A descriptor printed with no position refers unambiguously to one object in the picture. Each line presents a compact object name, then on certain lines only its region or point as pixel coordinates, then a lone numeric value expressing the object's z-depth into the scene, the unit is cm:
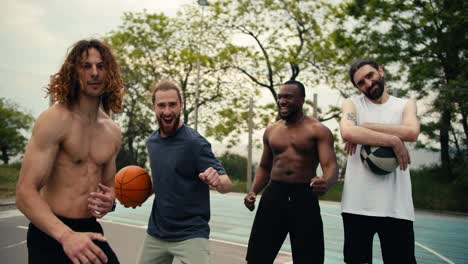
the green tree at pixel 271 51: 2306
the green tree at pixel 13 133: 1636
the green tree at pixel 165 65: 2573
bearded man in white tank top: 358
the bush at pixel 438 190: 1492
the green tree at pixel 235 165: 2098
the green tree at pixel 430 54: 1595
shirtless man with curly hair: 209
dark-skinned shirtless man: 419
